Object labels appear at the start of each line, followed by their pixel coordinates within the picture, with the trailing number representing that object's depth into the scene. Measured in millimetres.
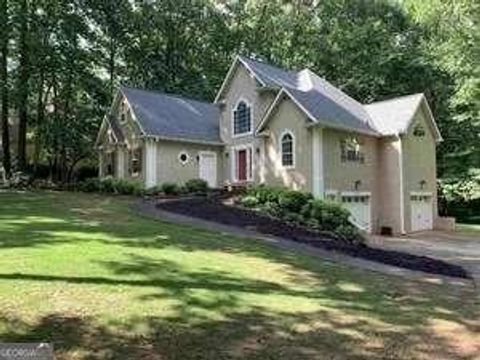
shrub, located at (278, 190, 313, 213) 26750
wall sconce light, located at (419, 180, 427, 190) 36000
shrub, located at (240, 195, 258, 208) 27920
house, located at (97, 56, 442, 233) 32000
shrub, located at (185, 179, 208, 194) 34525
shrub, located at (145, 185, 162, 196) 33391
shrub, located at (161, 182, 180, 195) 33688
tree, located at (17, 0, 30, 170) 40531
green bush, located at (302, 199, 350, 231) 25062
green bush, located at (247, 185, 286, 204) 27516
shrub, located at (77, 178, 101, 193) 35097
